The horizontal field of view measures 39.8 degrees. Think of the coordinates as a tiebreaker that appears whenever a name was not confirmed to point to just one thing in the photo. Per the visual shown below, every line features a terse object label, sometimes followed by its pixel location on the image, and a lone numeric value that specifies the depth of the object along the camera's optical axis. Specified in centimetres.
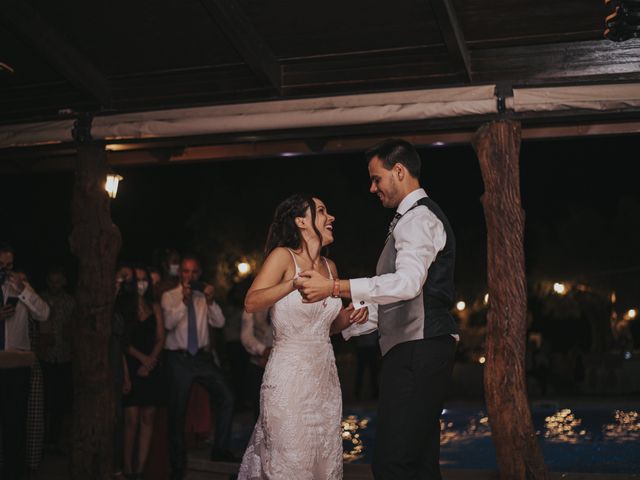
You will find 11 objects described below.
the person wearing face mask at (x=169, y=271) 751
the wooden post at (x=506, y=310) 630
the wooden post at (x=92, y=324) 724
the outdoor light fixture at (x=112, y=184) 788
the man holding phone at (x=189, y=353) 708
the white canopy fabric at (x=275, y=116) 654
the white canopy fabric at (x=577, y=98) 618
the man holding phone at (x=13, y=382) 630
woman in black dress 720
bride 446
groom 362
